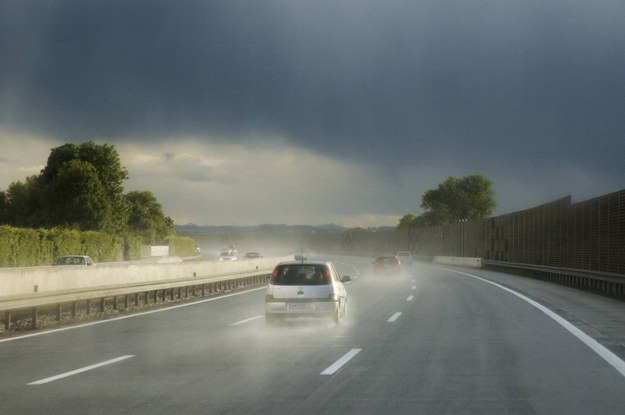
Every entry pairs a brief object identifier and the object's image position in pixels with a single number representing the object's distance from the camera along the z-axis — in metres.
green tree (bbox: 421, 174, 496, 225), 173.62
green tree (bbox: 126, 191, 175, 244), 146.88
